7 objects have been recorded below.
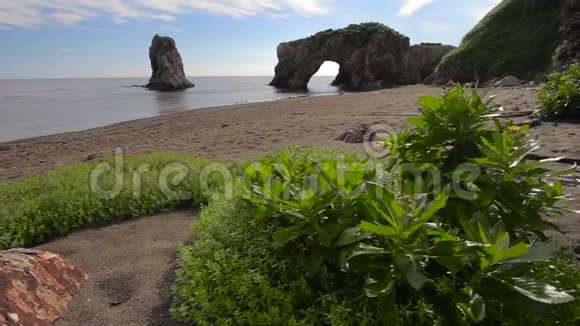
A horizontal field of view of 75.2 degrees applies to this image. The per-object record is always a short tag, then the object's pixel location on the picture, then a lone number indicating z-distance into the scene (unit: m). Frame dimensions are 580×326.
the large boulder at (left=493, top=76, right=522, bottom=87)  21.61
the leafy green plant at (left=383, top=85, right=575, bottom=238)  1.97
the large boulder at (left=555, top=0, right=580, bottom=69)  12.13
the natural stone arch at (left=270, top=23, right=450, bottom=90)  52.22
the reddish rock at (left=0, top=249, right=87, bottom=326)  2.15
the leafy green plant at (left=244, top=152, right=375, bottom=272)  1.86
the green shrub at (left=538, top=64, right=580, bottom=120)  7.45
